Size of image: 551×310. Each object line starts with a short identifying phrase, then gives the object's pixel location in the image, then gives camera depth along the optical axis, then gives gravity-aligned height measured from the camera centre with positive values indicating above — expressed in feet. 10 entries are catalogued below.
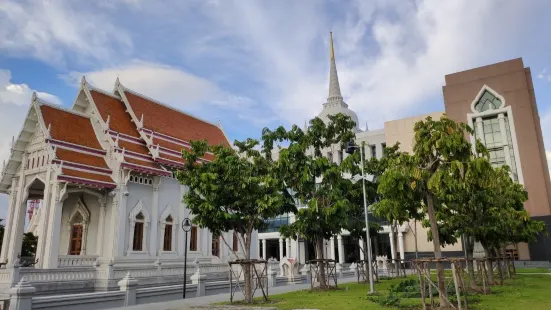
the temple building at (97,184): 80.33 +15.51
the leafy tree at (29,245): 131.81 +5.27
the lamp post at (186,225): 68.03 +5.34
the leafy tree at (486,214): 58.65 +5.88
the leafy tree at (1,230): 130.54 +10.04
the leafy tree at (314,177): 64.69 +12.14
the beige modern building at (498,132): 139.74 +43.59
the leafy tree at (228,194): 53.26 +8.06
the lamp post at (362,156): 60.18 +15.07
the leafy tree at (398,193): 43.47 +6.41
